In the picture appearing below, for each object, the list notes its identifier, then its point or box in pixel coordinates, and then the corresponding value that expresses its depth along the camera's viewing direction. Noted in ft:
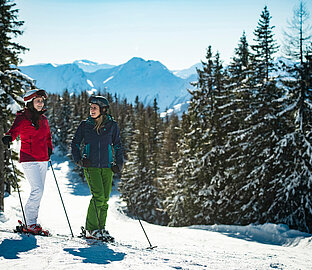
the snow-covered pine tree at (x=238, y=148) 54.39
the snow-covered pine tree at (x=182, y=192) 70.03
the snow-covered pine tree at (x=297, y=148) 45.42
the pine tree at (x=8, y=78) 41.83
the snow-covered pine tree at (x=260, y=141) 50.88
